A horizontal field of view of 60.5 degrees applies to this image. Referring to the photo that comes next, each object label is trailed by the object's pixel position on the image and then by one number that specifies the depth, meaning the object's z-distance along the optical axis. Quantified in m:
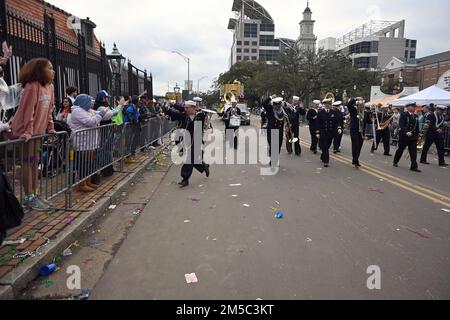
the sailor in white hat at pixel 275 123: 10.67
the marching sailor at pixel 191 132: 8.15
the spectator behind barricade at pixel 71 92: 8.50
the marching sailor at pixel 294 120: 13.14
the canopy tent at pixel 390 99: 25.26
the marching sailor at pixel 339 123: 11.76
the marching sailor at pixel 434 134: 11.60
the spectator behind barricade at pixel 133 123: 9.77
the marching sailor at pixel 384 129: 13.81
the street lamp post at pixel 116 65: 13.32
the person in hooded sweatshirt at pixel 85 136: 6.06
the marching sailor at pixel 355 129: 10.73
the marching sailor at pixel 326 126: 10.84
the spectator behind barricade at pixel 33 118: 4.61
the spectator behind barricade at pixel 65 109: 8.09
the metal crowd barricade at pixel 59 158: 4.36
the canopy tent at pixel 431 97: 16.66
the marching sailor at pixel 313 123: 13.97
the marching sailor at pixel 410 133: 10.33
